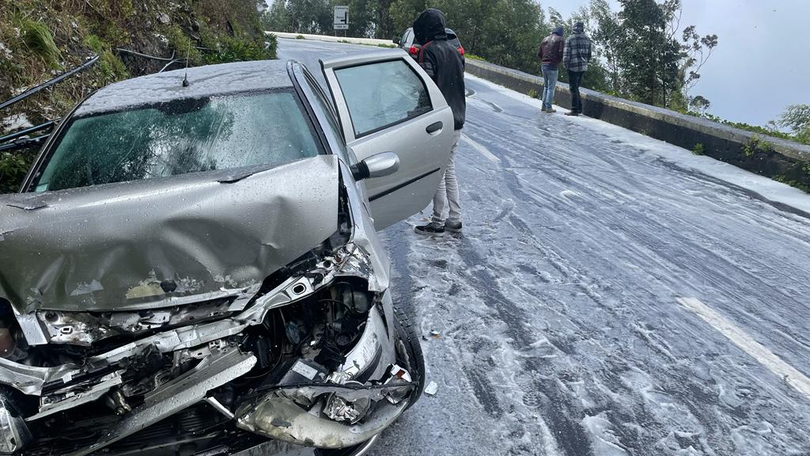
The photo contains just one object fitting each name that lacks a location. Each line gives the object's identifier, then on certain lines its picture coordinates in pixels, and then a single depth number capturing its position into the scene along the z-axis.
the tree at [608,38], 23.61
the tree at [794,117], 21.19
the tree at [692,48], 21.06
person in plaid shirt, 13.41
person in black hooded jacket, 5.97
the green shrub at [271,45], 19.86
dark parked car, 14.22
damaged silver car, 2.42
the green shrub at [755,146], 8.59
